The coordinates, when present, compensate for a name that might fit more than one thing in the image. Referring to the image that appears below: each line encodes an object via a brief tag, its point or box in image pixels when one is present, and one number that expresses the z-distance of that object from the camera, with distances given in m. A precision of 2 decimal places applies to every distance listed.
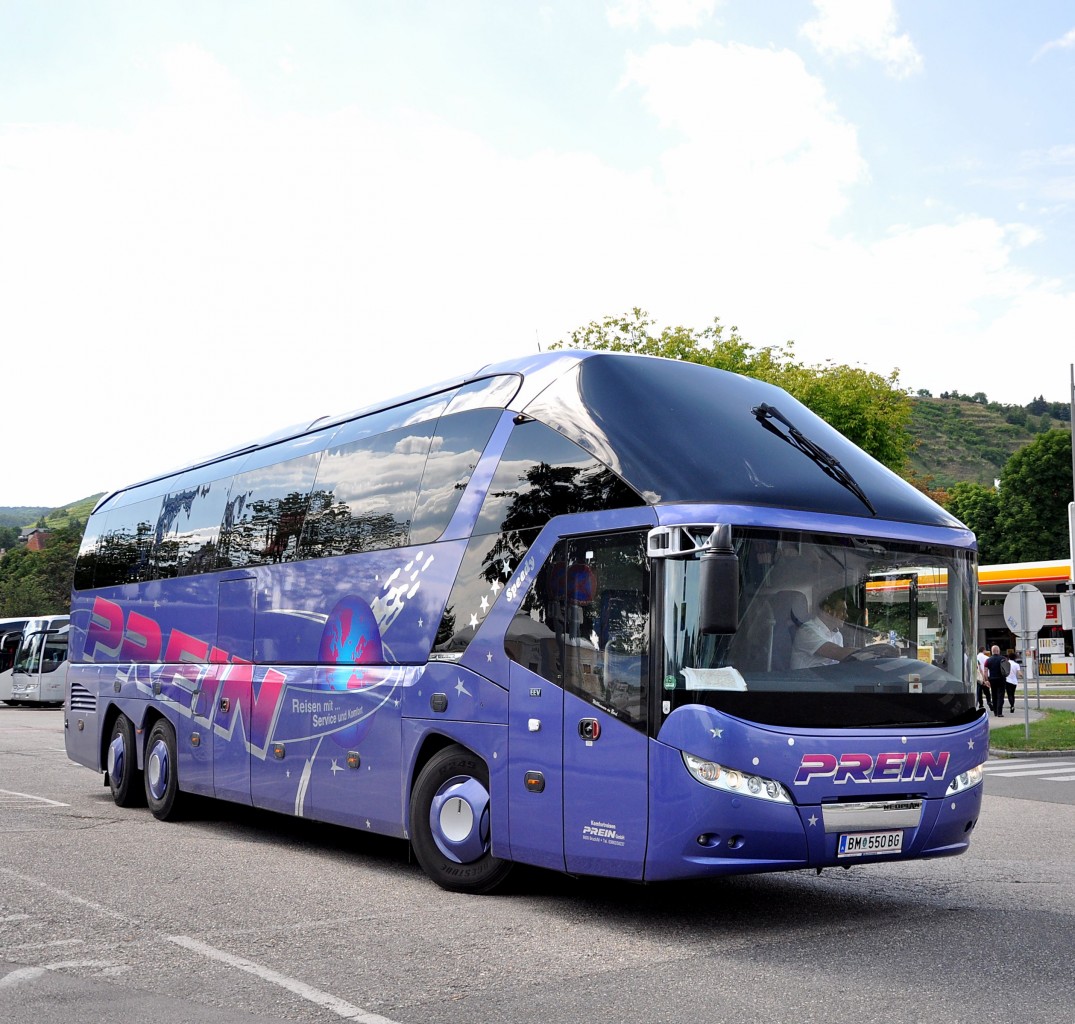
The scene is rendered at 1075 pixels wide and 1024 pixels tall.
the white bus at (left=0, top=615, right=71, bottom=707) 43.69
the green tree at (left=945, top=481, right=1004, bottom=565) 84.94
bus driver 7.57
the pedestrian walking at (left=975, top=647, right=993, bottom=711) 32.26
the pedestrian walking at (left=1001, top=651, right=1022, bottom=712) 34.66
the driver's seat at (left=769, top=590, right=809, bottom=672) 7.48
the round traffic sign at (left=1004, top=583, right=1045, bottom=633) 25.16
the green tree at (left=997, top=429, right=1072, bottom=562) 79.25
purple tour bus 7.33
